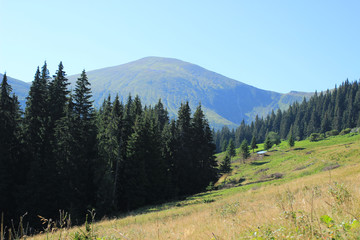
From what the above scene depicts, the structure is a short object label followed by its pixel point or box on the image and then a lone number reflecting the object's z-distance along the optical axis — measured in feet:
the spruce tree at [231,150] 310.24
